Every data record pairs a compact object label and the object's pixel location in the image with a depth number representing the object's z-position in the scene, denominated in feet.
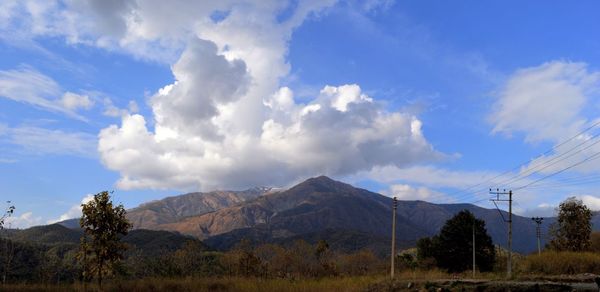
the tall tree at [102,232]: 122.83
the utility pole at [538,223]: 292.84
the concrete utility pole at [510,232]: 163.02
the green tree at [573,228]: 233.14
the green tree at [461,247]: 241.14
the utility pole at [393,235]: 171.12
